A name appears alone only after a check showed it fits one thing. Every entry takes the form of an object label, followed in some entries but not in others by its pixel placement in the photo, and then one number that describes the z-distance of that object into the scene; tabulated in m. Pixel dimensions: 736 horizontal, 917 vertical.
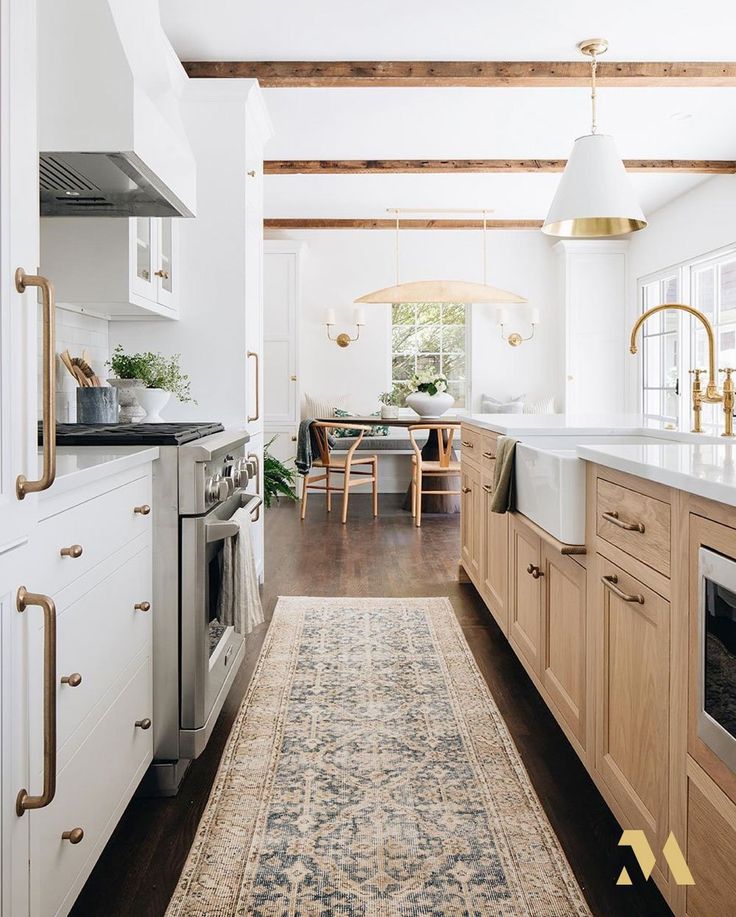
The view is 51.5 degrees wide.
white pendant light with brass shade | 2.88
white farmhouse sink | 1.89
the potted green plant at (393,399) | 6.56
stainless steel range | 1.93
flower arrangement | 6.47
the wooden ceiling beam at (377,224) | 7.45
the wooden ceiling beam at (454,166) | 5.53
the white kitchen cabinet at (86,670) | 1.15
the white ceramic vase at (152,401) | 2.97
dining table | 6.13
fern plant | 6.63
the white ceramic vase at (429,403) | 6.35
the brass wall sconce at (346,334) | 7.69
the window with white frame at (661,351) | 6.79
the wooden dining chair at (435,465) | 5.91
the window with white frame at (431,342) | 8.03
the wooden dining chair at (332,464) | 5.94
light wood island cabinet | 1.17
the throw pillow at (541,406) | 7.63
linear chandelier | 6.38
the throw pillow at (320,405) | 7.47
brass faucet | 2.16
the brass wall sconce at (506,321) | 7.74
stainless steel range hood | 1.83
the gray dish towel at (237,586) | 2.20
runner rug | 1.48
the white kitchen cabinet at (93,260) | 2.70
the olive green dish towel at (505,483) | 2.56
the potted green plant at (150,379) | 2.98
